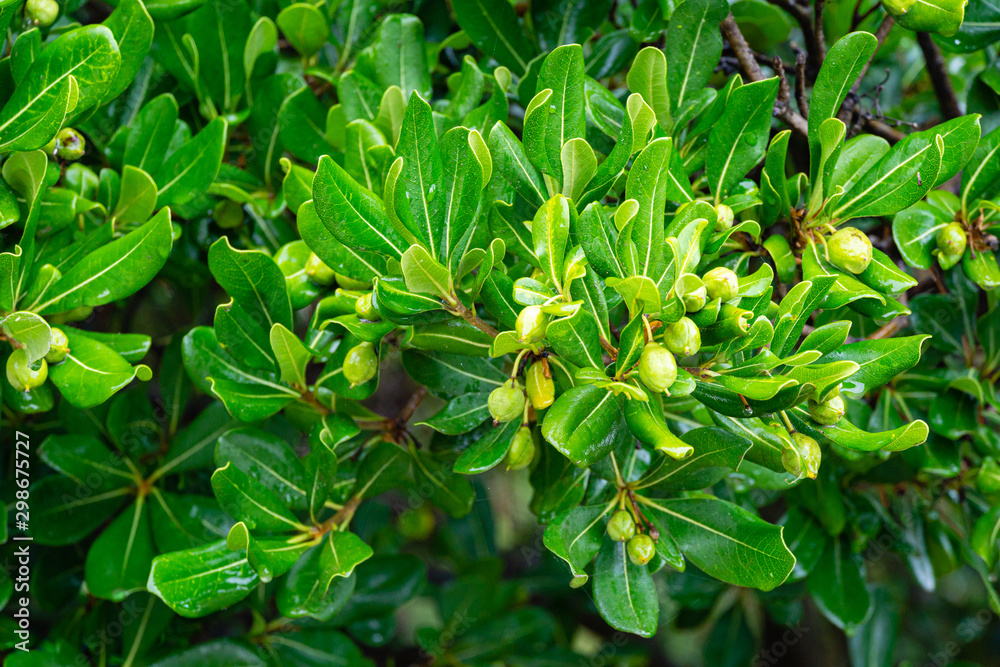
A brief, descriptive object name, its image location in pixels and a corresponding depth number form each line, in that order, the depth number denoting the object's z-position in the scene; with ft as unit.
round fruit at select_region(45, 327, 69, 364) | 2.55
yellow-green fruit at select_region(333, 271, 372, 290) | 2.57
